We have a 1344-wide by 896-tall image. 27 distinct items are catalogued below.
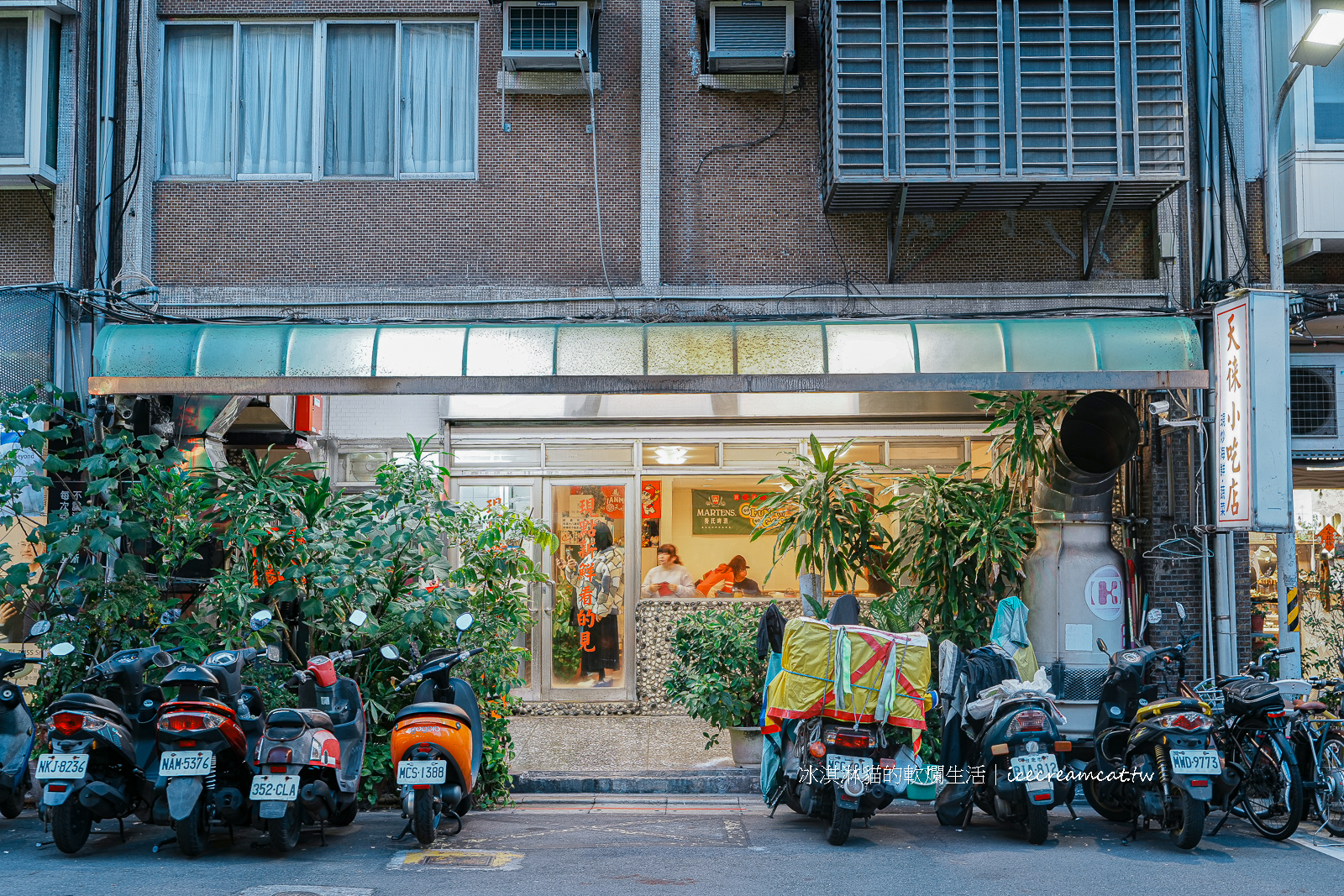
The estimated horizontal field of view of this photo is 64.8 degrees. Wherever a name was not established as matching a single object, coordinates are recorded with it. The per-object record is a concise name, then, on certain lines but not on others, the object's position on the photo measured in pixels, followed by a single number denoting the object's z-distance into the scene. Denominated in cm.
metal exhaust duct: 994
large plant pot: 931
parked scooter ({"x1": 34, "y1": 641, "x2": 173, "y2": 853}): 679
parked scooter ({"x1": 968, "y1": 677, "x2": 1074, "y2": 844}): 712
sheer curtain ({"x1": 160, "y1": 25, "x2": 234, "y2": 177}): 1152
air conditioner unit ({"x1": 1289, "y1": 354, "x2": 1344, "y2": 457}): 1121
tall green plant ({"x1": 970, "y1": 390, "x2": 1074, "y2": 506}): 1009
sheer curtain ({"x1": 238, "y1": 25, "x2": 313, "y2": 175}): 1148
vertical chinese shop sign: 923
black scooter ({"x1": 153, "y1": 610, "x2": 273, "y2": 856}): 673
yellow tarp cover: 709
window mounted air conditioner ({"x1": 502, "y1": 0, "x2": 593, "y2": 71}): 1103
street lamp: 876
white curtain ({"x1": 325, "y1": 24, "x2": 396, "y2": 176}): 1148
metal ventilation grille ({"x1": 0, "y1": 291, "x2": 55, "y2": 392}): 1031
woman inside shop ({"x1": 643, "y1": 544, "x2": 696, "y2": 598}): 1244
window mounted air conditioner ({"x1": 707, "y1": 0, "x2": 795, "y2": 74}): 1098
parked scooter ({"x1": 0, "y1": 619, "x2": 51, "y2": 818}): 760
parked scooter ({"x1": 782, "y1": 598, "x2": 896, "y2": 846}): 709
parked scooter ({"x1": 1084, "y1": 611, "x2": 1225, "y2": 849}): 703
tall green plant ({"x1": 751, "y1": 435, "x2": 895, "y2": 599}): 1020
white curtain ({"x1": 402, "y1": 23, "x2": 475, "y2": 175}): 1147
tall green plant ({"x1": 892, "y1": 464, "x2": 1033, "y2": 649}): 978
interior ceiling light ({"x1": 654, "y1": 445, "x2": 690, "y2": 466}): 1248
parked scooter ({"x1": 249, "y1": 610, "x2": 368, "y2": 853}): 673
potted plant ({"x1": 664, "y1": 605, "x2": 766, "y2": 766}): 915
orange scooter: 696
